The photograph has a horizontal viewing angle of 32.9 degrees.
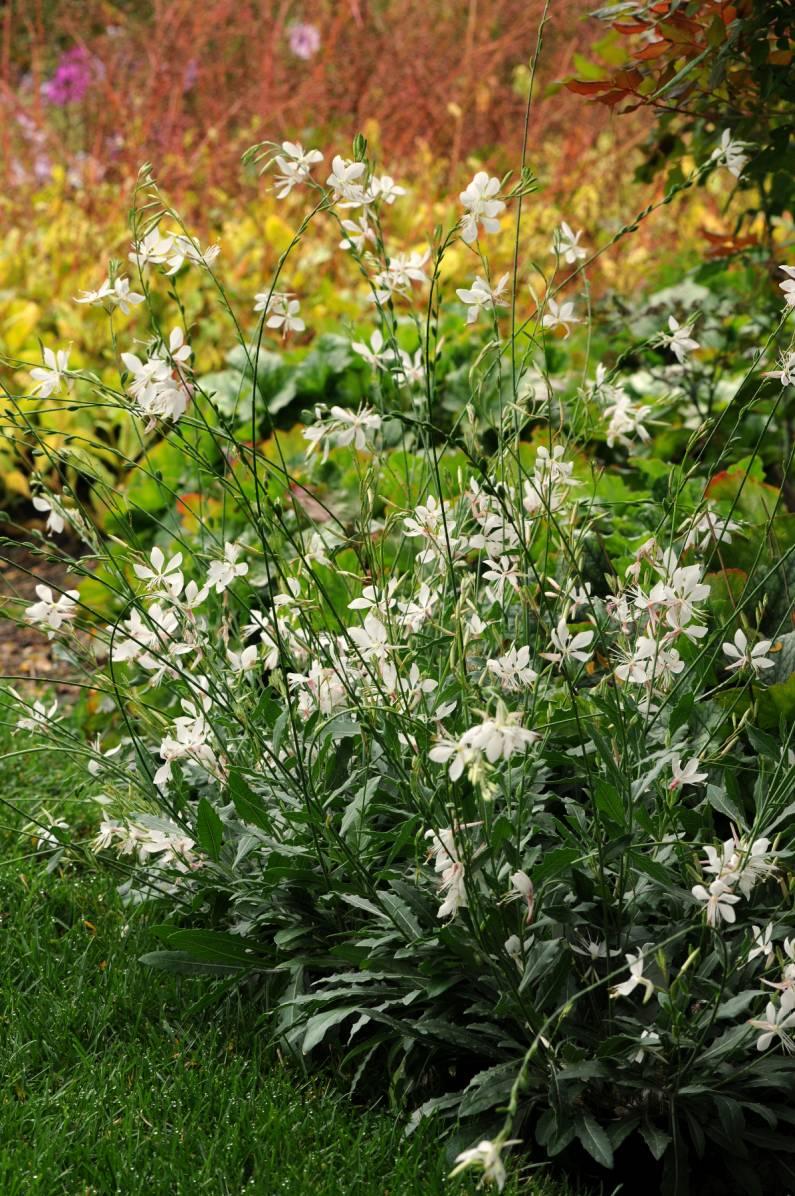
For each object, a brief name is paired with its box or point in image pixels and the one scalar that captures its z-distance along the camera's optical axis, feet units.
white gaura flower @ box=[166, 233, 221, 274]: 5.65
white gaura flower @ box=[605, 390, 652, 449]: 7.25
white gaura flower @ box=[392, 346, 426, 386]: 7.26
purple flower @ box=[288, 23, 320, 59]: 29.48
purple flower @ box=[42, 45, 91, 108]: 26.68
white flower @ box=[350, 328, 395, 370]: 6.98
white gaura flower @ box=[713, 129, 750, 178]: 6.49
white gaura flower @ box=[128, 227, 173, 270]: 5.95
